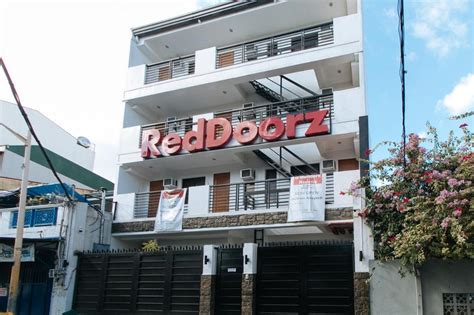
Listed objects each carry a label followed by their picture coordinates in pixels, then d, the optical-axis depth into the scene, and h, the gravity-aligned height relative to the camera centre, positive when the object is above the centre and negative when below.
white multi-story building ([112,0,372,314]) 15.44 +5.25
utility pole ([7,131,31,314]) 12.00 +0.55
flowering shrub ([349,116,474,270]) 9.25 +1.52
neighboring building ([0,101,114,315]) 14.54 +0.72
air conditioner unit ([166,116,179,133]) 18.62 +5.54
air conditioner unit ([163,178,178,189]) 18.83 +3.35
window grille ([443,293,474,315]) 9.80 -0.58
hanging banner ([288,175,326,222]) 13.82 +2.11
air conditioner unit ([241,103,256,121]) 17.50 +5.77
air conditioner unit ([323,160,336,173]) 16.36 +3.66
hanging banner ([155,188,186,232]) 15.98 +1.86
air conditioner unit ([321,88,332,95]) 17.32 +6.66
